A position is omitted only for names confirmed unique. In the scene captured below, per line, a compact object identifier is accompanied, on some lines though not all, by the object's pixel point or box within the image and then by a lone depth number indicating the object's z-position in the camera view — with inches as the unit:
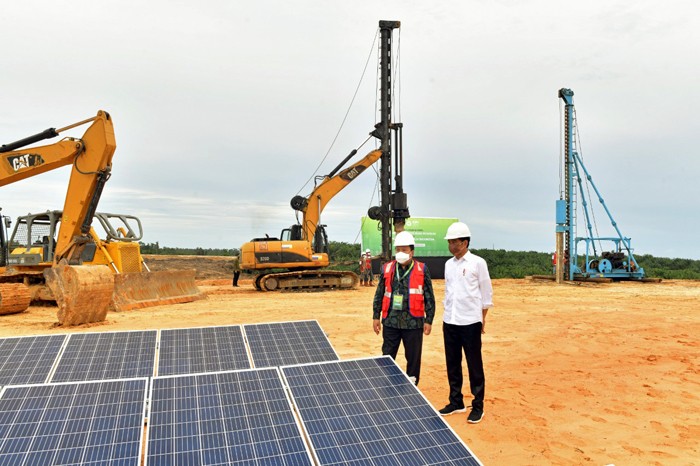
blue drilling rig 1078.4
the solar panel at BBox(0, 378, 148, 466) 134.4
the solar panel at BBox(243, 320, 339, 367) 247.4
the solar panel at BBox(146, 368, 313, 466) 137.6
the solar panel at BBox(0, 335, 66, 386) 218.4
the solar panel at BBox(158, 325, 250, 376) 239.8
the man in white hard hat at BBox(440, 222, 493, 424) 228.2
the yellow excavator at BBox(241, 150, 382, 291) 858.8
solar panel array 138.1
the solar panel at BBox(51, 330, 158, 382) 228.4
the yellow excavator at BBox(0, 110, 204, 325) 621.9
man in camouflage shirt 231.8
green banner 1259.8
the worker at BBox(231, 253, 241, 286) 1003.9
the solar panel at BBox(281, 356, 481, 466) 142.4
